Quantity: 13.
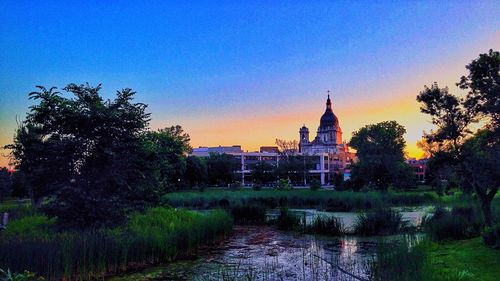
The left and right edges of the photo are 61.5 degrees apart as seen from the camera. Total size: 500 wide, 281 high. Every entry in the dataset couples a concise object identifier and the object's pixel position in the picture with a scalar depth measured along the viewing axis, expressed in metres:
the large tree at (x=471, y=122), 12.60
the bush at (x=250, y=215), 21.05
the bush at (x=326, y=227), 16.08
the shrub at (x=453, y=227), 12.89
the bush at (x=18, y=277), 3.42
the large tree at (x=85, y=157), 11.83
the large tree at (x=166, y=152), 13.61
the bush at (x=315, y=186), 46.05
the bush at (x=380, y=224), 15.62
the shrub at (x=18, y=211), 15.02
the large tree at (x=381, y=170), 45.81
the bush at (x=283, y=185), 49.63
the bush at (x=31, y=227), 10.52
